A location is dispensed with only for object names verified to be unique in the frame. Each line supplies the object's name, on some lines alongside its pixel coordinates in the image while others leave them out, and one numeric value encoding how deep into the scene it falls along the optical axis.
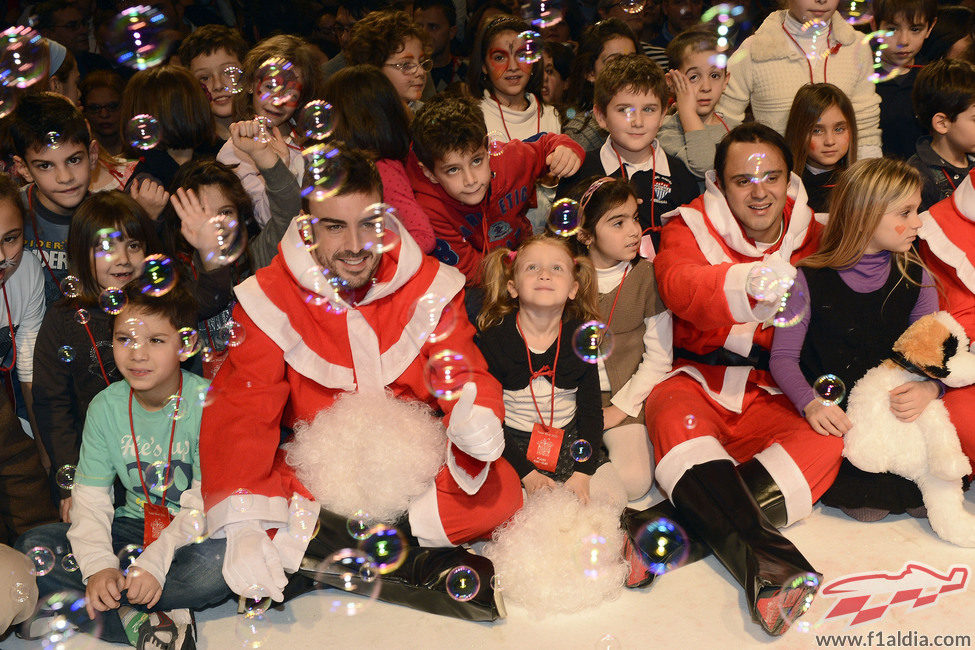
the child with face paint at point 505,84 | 3.96
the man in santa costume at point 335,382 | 2.54
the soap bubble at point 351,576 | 2.59
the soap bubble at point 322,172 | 2.71
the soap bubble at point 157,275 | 2.80
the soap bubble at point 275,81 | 3.57
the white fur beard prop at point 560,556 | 2.49
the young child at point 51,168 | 3.19
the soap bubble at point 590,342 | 2.94
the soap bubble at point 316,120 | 3.25
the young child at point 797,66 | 3.98
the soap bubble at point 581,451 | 2.91
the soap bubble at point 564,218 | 3.12
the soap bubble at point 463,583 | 2.50
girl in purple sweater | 2.82
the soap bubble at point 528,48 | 3.88
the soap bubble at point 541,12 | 4.40
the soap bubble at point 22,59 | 3.43
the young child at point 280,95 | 3.51
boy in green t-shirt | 2.49
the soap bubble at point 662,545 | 2.64
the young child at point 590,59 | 4.13
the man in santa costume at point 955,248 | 3.00
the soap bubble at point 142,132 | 3.42
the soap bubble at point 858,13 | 4.12
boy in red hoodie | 3.19
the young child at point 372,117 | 3.36
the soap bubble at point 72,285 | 2.96
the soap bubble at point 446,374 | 2.66
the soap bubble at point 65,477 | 2.78
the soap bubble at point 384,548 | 2.60
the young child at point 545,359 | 2.90
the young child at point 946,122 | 3.60
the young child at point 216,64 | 3.96
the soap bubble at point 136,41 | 3.87
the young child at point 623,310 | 3.14
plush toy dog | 2.71
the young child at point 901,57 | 4.31
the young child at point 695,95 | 3.69
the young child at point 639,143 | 3.44
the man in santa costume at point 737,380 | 2.56
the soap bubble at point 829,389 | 2.86
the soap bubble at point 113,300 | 2.78
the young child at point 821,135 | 3.51
